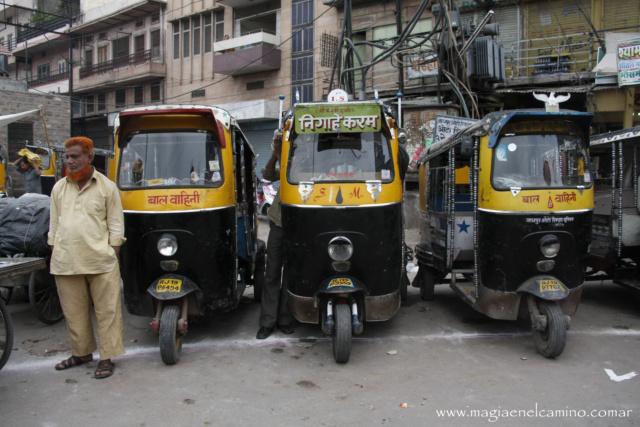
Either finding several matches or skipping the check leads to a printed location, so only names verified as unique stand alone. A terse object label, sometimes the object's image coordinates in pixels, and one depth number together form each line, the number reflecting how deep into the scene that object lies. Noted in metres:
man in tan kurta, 4.45
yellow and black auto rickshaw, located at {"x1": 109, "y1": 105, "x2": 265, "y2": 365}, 4.98
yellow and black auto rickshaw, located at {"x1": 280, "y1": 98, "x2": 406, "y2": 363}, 5.03
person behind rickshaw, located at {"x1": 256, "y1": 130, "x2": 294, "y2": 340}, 5.73
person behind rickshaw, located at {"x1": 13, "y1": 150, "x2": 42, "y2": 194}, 10.01
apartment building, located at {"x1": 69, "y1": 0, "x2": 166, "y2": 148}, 27.83
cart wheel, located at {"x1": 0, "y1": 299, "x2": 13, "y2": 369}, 4.51
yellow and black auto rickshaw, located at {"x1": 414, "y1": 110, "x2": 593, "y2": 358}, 5.11
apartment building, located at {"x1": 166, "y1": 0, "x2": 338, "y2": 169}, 21.38
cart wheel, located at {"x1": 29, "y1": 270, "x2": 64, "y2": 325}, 5.94
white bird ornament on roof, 5.31
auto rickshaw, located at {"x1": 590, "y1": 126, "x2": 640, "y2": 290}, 6.34
